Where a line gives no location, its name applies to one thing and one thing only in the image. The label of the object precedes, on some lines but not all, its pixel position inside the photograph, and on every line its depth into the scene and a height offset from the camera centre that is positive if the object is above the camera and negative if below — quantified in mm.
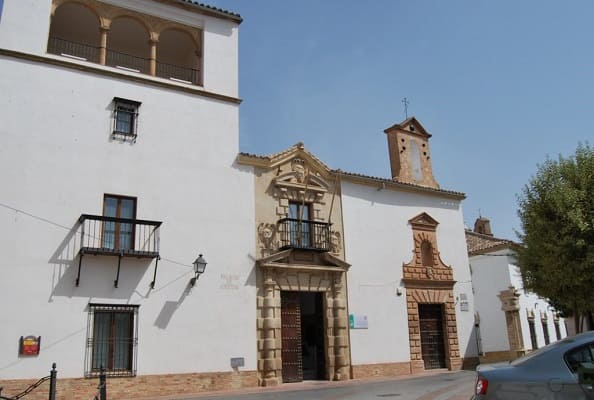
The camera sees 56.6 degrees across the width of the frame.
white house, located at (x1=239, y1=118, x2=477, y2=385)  17109 +2467
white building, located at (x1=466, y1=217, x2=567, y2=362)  29000 +1692
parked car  5387 -356
